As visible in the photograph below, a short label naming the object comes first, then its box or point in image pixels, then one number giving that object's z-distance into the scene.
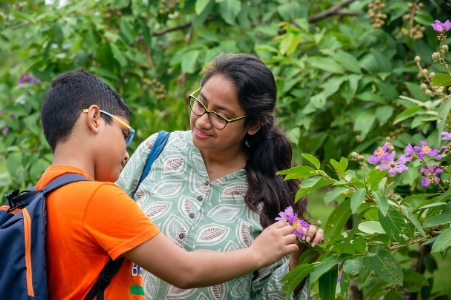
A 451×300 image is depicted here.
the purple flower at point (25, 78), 4.42
